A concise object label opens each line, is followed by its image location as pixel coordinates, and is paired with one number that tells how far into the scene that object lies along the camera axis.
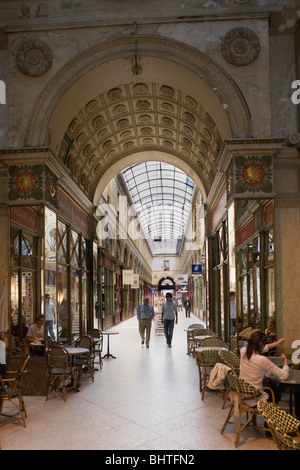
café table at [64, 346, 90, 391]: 8.14
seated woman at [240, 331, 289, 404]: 5.48
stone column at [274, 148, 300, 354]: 7.95
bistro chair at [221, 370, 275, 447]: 5.35
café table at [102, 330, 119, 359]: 12.13
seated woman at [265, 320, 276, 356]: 7.95
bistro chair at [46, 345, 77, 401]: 7.78
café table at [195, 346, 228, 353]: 8.39
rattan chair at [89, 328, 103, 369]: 11.74
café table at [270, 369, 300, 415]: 5.42
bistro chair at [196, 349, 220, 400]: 7.62
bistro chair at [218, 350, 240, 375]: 6.70
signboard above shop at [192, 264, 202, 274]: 21.19
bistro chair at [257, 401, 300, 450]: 4.08
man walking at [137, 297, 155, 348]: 14.46
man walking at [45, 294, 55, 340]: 8.69
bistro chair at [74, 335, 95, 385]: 8.69
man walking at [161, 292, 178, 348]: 14.38
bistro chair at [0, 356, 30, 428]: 6.12
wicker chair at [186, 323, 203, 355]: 12.47
